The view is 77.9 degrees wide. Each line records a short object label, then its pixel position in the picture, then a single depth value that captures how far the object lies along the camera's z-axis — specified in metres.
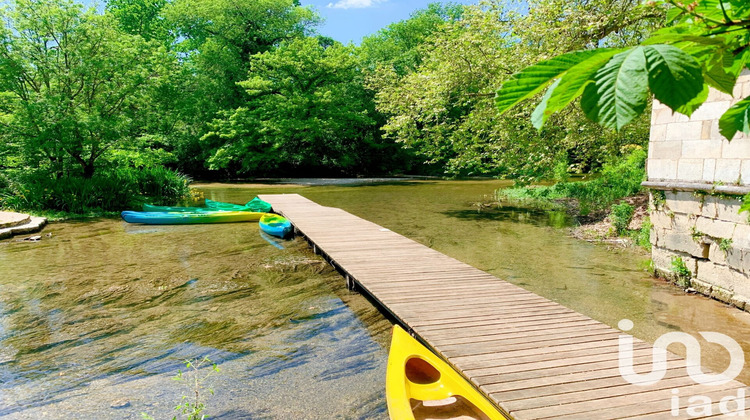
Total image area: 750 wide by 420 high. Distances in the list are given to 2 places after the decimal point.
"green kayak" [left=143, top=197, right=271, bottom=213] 14.42
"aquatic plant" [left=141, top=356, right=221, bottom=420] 3.82
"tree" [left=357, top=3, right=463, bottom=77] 36.97
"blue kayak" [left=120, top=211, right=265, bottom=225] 13.29
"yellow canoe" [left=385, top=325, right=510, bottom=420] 3.15
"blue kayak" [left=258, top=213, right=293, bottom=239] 11.30
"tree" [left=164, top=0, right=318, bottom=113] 31.44
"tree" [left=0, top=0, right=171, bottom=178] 13.81
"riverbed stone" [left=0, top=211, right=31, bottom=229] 11.60
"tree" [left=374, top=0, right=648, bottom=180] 10.34
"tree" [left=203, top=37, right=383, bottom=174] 29.73
